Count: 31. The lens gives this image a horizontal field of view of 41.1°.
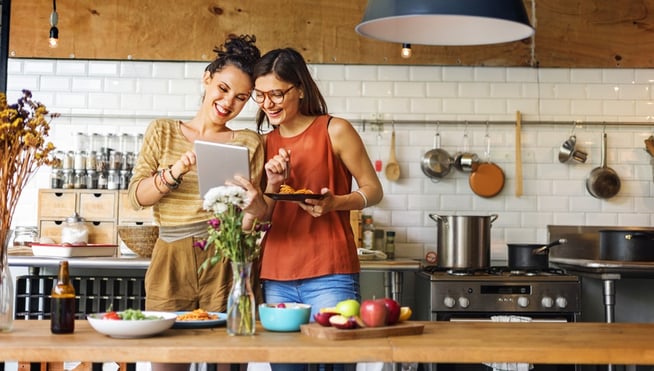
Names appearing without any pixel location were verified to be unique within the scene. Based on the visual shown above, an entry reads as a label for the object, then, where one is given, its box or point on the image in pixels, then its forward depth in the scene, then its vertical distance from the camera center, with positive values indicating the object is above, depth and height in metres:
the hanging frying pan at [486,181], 5.95 +0.24
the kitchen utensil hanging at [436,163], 5.91 +0.35
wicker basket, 4.90 -0.15
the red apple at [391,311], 2.69 -0.30
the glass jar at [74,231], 5.34 -0.13
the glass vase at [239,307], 2.62 -0.28
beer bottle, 2.61 -0.29
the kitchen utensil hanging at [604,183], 5.95 +0.23
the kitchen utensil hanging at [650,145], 5.95 +0.50
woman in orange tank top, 3.05 +0.10
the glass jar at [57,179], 5.64 +0.20
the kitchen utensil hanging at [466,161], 5.93 +0.37
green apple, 2.63 -0.29
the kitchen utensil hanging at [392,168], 5.93 +0.32
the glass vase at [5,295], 2.62 -0.26
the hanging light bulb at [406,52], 5.54 +1.07
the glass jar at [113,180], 5.61 +0.20
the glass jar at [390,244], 5.76 -0.20
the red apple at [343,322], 2.58 -0.32
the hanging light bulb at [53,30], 5.33 +1.10
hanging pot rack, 5.97 +0.64
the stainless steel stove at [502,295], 4.93 -0.45
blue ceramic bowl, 2.70 -0.32
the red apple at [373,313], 2.64 -0.30
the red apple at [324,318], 2.62 -0.31
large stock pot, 5.25 -0.16
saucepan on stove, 5.31 -0.25
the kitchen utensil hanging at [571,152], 5.95 +0.44
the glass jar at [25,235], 5.70 -0.17
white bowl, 2.50 -0.33
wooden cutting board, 2.54 -0.35
